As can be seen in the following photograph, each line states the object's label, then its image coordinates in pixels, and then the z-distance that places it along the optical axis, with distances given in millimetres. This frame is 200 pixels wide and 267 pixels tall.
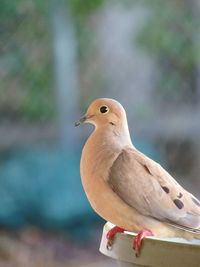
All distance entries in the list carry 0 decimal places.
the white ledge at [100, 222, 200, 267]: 2800
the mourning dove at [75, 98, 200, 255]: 2861
